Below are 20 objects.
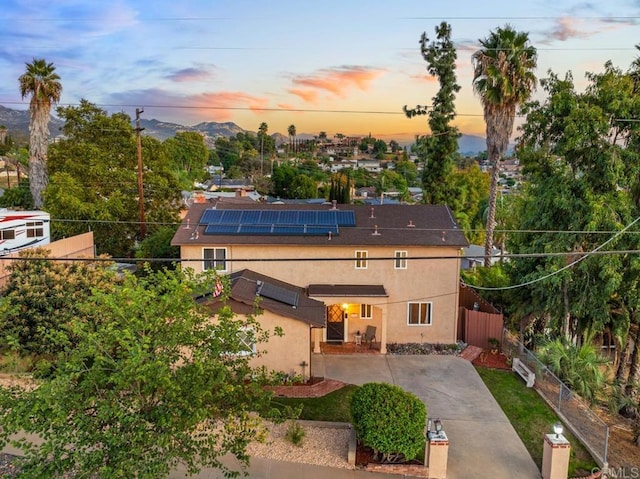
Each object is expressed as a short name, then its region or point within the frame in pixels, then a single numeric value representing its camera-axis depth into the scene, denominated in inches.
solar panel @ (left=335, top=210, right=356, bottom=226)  826.8
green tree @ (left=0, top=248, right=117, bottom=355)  626.8
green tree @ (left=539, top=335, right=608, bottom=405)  621.3
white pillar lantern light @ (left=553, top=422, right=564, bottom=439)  431.5
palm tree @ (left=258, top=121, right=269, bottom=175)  4866.1
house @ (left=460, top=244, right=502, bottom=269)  1414.5
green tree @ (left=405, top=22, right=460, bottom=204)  1285.7
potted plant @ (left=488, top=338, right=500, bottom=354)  782.1
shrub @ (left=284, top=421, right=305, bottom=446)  483.2
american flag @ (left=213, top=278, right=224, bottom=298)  590.6
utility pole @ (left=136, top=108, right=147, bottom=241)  1147.9
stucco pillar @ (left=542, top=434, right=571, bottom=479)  430.9
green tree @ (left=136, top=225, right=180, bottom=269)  1016.9
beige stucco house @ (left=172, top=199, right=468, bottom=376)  767.1
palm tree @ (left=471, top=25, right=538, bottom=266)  898.1
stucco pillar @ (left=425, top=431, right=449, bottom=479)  435.8
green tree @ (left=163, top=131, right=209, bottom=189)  3607.3
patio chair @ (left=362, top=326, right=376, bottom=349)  789.2
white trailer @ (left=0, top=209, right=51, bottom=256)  924.0
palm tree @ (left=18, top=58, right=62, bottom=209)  1219.9
